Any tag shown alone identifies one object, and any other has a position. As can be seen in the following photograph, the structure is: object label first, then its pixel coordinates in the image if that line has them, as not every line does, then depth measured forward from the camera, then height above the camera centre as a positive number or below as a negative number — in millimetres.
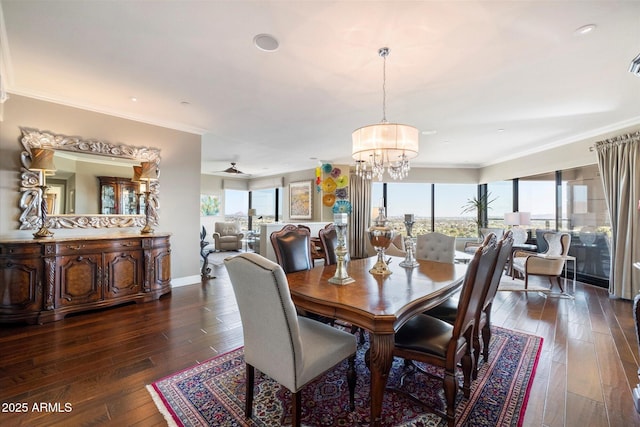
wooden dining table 1388 -493
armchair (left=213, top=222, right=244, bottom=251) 8320 -675
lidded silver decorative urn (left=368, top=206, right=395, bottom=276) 2082 -166
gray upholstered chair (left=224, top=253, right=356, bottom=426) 1333 -661
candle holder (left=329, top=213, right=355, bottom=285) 1960 -276
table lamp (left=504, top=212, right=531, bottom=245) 5387 -117
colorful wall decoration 7039 +791
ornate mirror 3119 +432
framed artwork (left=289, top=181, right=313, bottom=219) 7750 +455
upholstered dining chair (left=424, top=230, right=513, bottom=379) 1891 -750
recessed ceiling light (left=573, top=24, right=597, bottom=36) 1939 +1355
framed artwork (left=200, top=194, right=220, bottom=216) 9062 +327
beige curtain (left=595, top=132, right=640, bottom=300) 3768 +142
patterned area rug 1624 -1220
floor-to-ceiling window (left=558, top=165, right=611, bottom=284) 4582 -85
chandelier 2504 +693
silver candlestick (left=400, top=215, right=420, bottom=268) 2575 -365
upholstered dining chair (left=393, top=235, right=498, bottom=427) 1507 -744
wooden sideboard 2799 -694
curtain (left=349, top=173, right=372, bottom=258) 7246 +167
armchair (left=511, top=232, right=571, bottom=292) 3945 -661
